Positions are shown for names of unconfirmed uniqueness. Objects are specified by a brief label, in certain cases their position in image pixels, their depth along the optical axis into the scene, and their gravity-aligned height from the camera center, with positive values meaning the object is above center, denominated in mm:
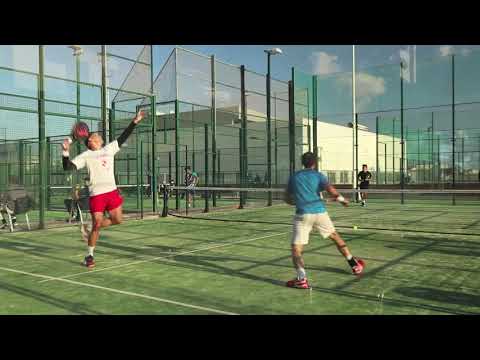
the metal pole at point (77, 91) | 14212 +2705
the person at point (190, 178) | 19625 -101
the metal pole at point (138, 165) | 15386 +368
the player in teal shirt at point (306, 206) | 5879 -397
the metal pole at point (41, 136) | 12539 +1098
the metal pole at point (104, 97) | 14859 +2648
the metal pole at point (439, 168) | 27619 +422
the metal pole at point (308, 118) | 23980 +2984
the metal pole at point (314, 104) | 22797 +3526
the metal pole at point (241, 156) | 19969 +840
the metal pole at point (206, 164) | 17483 +447
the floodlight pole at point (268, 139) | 20742 +1657
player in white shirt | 7152 -17
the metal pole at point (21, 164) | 16031 +435
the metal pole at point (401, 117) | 22019 +2813
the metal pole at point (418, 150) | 31219 +1788
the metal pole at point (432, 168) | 31781 +479
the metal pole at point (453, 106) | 20375 +3119
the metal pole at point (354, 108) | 23828 +3724
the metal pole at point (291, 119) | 21245 +2667
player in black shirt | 20812 -131
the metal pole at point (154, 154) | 16078 +759
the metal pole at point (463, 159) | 28028 +974
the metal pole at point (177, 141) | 16906 +1257
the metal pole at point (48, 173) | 13485 +85
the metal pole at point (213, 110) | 18781 +2679
